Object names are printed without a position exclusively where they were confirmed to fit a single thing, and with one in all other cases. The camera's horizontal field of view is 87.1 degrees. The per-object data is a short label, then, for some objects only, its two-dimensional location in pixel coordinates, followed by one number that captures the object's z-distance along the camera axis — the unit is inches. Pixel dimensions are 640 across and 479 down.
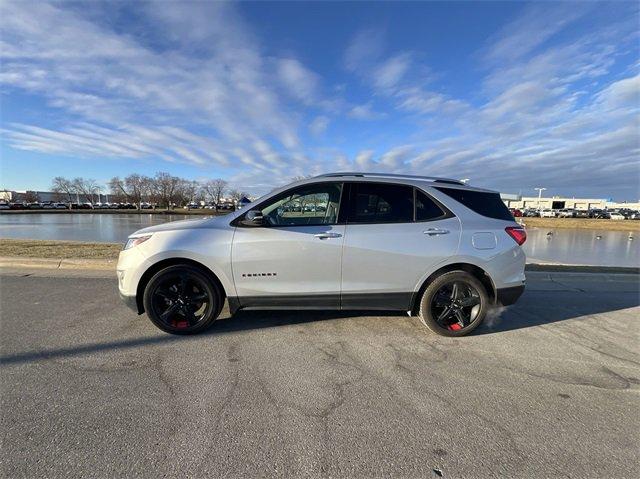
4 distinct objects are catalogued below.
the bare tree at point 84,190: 3457.2
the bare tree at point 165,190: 2812.5
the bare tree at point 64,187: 3368.6
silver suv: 151.3
